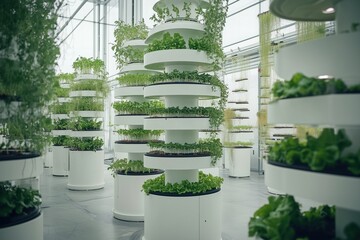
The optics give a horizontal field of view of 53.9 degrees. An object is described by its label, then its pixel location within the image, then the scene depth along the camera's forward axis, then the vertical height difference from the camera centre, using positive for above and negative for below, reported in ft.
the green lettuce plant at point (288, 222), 8.62 -2.45
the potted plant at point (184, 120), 15.20 +0.40
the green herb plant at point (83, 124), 29.94 +0.38
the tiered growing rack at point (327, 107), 7.43 +0.51
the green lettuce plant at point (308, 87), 7.93 +0.98
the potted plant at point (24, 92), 9.74 +1.06
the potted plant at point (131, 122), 20.85 +0.43
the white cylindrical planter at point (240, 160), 34.81 -3.07
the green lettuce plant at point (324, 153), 7.82 -0.56
